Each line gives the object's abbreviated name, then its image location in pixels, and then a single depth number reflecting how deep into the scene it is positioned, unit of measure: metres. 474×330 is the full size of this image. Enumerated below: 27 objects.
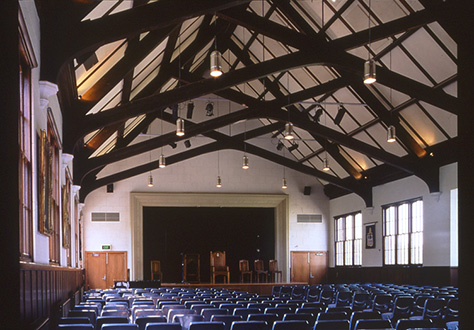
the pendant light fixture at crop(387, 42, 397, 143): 11.77
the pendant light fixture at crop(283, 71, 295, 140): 11.76
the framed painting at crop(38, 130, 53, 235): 6.80
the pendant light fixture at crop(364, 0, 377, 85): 7.92
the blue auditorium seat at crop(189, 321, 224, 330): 5.00
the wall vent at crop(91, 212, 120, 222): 23.41
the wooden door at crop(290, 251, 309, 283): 24.53
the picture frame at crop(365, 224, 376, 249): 20.41
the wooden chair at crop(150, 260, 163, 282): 23.28
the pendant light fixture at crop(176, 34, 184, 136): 11.60
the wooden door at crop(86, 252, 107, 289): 23.05
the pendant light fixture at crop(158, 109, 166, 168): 15.09
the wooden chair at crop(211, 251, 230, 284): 23.16
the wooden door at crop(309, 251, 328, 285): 24.73
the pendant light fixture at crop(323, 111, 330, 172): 20.69
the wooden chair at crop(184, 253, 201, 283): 23.64
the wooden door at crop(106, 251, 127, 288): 23.19
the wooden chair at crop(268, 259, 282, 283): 23.61
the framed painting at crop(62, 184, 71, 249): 11.50
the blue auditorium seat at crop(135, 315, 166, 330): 6.06
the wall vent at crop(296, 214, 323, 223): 24.92
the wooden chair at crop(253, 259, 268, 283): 23.38
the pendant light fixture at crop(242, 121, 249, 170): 15.92
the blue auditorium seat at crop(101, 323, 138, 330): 4.74
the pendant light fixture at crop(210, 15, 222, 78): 7.65
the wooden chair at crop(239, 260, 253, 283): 23.47
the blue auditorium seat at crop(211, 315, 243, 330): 6.20
